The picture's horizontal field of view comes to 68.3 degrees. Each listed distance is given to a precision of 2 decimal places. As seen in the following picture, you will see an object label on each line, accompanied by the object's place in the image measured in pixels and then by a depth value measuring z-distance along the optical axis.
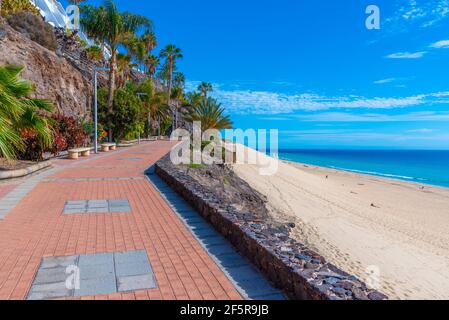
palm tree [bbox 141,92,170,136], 42.88
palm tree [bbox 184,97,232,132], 20.61
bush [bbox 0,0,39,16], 30.32
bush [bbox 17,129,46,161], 13.55
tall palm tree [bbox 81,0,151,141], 25.67
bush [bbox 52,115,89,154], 17.66
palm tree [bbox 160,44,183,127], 60.47
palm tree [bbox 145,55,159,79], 62.22
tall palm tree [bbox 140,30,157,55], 55.08
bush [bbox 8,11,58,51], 29.31
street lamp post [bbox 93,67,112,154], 19.60
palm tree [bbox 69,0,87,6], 43.03
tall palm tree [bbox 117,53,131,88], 36.14
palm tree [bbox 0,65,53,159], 9.09
